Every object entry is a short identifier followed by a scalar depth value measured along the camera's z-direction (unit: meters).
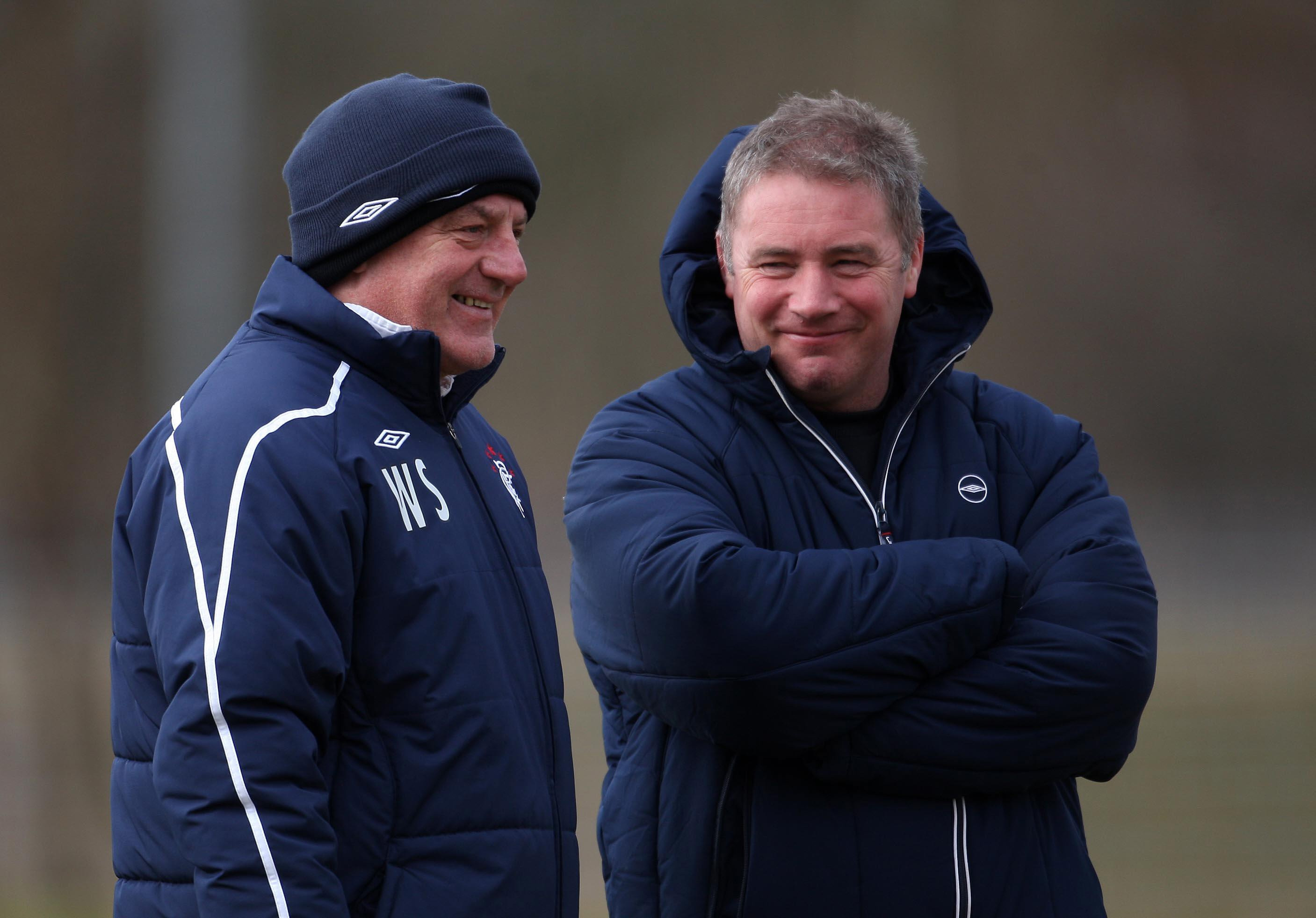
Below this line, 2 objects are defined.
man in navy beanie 12.22
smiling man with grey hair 12.43
